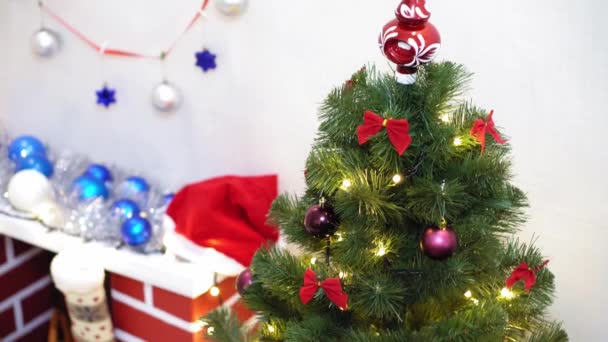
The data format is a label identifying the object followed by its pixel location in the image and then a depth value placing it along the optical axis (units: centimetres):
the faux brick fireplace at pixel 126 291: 158
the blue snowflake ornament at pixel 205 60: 164
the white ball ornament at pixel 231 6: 155
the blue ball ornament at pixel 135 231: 163
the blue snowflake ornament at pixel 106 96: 185
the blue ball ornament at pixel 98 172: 183
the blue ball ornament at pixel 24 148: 192
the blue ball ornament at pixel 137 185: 177
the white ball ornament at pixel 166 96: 172
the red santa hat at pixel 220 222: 157
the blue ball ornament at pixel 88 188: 175
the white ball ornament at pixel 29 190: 176
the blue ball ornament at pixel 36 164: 188
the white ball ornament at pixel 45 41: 188
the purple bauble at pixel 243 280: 125
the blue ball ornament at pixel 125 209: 168
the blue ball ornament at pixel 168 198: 176
